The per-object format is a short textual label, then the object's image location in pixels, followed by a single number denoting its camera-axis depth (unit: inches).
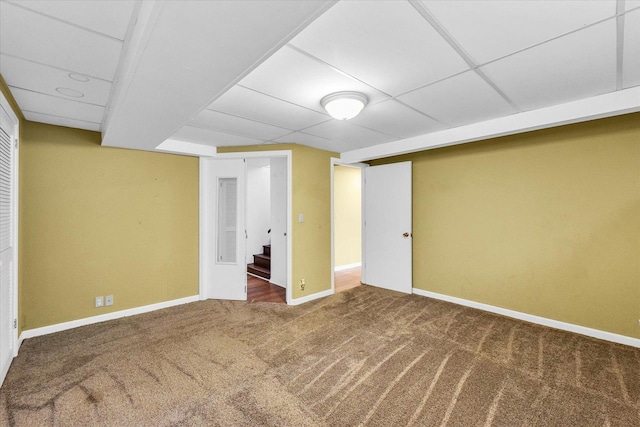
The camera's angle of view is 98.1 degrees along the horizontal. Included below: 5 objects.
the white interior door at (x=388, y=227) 174.7
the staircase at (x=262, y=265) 225.7
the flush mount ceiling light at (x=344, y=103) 91.0
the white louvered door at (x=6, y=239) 85.5
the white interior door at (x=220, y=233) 163.8
